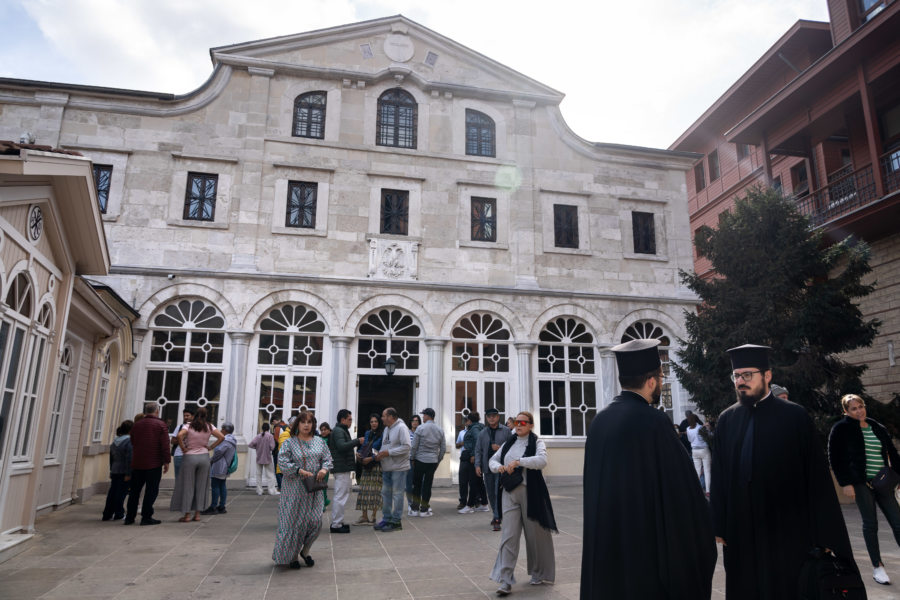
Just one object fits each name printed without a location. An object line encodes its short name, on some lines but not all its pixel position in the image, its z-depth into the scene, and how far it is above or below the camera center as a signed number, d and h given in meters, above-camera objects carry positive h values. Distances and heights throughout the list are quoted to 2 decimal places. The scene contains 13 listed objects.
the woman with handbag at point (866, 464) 5.76 -0.34
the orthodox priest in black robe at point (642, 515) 2.82 -0.43
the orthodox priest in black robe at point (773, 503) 3.47 -0.45
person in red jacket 8.99 -0.54
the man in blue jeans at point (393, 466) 8.88 -0.62
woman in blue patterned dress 6.34 -0.81
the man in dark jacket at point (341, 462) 8.59 -0.55
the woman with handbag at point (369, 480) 9.31 -0.87
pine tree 11.68 +2.52
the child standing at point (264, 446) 11.91 -0.44
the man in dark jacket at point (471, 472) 10.84 -0.86
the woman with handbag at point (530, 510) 5.79 -0.82
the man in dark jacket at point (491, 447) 8.94 -0.32
